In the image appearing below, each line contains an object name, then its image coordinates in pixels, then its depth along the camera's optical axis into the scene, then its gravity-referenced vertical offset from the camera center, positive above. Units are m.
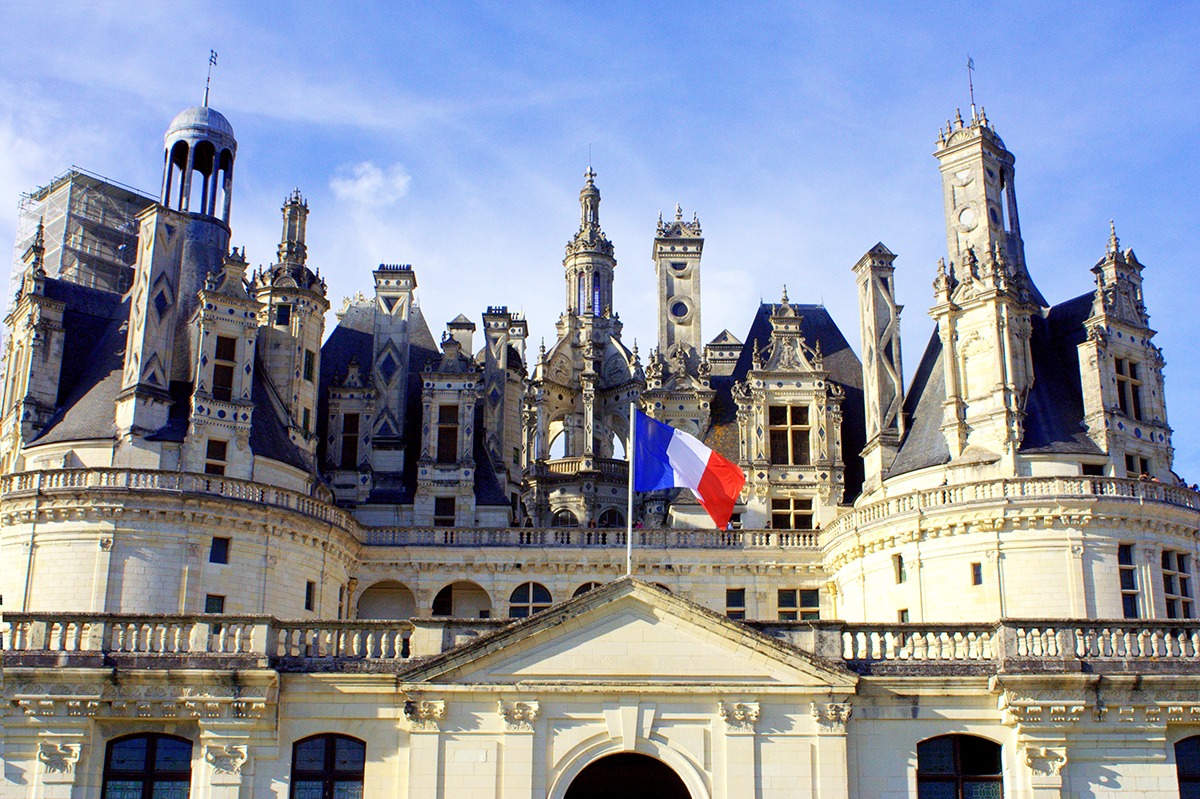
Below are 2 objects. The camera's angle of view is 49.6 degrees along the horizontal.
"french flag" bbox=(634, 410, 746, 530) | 27.59 +6.04
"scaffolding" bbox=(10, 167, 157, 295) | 49.22 +19.50
